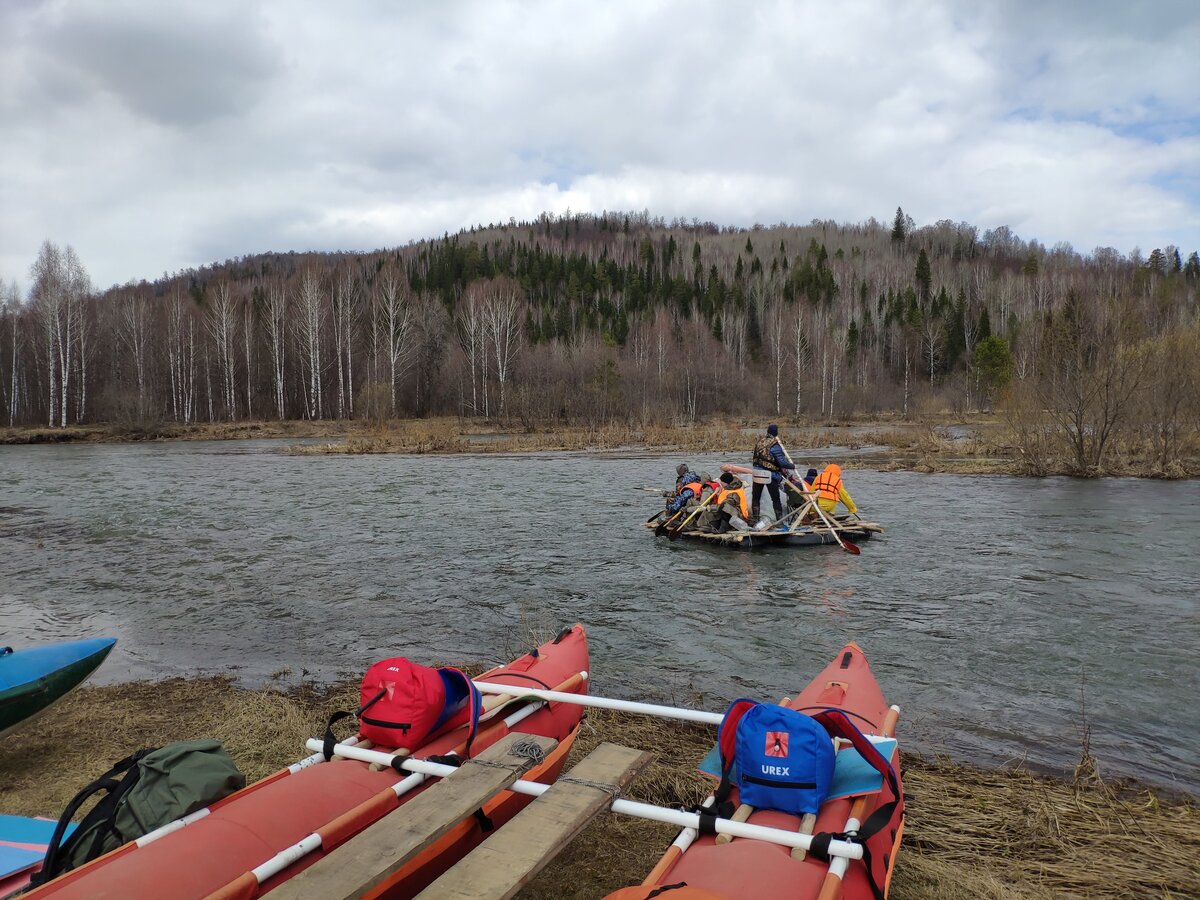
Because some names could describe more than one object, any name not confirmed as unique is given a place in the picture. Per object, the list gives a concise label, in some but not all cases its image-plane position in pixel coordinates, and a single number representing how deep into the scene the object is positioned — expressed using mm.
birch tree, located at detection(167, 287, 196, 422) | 52750
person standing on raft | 14133
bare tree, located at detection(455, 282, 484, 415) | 58281
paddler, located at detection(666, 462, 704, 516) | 14201
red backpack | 3756
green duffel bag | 2914
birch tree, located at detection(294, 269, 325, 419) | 52656
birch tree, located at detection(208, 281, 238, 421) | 53375
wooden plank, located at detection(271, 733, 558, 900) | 2512
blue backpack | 3109
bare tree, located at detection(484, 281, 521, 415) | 58031
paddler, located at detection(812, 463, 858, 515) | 13570
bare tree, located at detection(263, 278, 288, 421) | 54606
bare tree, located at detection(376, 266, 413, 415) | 56403
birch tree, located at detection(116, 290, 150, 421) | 52062
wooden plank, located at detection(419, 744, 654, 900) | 2520
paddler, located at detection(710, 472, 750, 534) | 13823
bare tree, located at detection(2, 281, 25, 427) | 50203
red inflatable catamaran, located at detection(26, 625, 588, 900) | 2588
